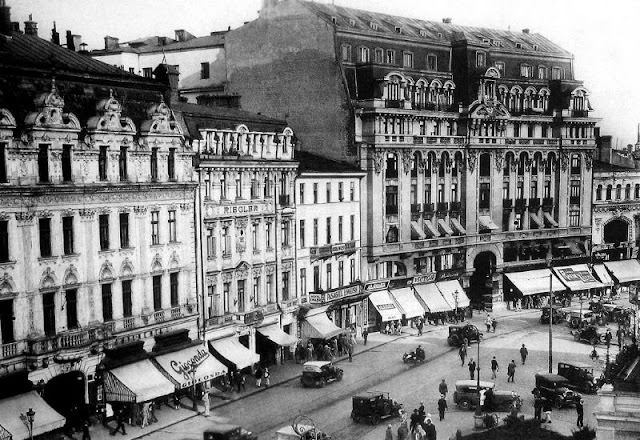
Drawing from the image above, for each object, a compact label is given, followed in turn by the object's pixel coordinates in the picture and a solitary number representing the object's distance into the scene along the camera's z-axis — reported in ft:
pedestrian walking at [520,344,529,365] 193.36
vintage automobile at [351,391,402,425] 148.05
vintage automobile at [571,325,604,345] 215.72
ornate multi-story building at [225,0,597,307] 237.86
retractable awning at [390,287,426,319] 237.86
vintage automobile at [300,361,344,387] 172.65
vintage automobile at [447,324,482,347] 211.41
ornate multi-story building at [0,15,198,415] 135.13
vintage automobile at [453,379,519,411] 154.71
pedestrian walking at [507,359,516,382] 176.45
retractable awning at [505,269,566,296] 274.77
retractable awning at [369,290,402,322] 231.91
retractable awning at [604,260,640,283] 300.61
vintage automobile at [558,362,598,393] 171.12
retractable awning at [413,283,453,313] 245.45
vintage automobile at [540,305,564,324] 242.99
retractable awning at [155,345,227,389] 156.76
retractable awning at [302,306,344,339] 202.88
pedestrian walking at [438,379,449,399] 158.92
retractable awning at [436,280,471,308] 253.24
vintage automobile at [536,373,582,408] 157.38
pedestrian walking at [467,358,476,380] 174.09
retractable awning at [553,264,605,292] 284.82
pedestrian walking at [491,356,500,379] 180.34
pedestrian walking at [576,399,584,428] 142.61
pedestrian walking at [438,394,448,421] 149.07
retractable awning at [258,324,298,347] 188.85
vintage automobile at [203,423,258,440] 118.83
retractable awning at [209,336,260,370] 174.09
